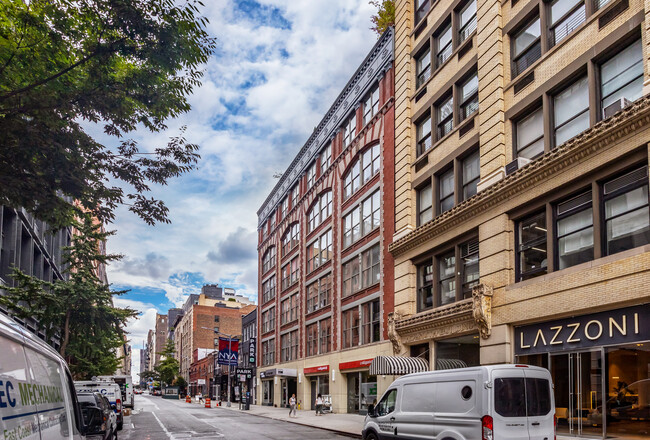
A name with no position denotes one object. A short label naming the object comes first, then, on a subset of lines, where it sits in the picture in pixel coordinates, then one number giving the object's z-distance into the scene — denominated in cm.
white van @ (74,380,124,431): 2614
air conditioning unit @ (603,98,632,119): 1600
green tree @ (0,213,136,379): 3008
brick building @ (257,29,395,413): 3369
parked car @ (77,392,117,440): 1577
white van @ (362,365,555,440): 1185
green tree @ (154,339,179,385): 13575
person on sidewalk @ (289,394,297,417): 3803
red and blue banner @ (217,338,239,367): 5964
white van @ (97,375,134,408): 4021
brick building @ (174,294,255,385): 12494
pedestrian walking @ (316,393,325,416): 3778
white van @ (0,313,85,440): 434
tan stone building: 1589
